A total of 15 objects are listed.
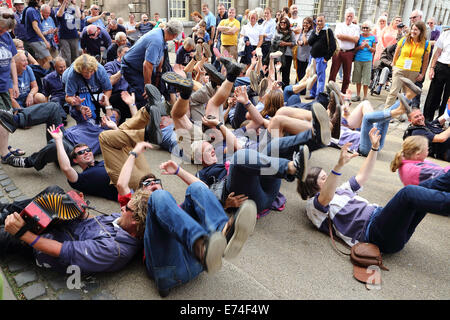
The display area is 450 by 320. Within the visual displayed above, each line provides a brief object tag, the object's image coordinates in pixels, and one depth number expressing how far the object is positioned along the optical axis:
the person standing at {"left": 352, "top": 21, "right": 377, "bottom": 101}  8.03
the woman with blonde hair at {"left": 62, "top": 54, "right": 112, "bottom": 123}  4.60
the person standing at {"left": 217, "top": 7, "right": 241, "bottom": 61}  9.71
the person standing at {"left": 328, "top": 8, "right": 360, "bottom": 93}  7.90
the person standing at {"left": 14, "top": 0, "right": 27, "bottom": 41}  7.75
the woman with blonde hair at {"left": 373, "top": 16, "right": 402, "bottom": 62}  9.14
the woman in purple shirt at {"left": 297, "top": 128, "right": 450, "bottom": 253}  2.49
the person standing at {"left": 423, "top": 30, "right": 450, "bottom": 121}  6.23
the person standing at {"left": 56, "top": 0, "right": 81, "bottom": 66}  8.48
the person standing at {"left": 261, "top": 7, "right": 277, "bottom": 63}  9.34
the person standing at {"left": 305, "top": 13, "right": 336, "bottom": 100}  7.46
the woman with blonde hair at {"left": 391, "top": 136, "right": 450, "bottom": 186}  3.45
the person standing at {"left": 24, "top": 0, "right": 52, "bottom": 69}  7.59
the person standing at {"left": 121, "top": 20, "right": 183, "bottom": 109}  5.09
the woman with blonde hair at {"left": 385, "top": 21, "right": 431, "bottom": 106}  6.50
